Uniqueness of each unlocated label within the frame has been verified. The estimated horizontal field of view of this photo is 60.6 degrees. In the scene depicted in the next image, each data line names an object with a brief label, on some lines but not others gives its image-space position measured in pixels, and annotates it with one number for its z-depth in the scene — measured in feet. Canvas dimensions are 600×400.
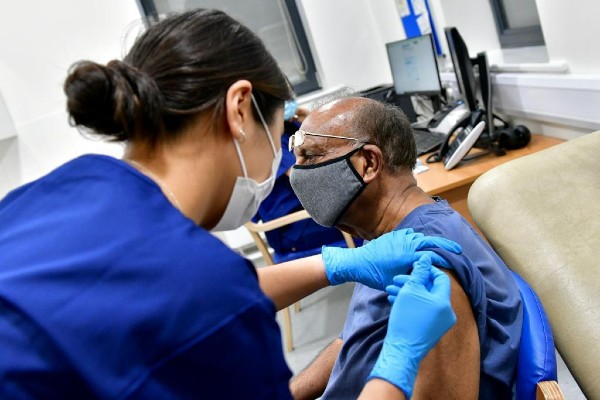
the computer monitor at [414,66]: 9.44
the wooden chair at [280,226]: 7.79
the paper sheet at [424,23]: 10.48
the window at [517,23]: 8.43
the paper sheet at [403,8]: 11.07
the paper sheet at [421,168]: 7.59
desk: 6.78
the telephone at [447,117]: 8.80
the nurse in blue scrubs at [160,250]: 1.95
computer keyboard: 8.33
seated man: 3.10
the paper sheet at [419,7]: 10.39
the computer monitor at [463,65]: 7.90
